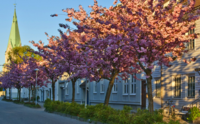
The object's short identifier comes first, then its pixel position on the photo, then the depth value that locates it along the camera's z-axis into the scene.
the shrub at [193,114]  16.80
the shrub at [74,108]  21.40
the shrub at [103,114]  16.45
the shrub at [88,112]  18.98
